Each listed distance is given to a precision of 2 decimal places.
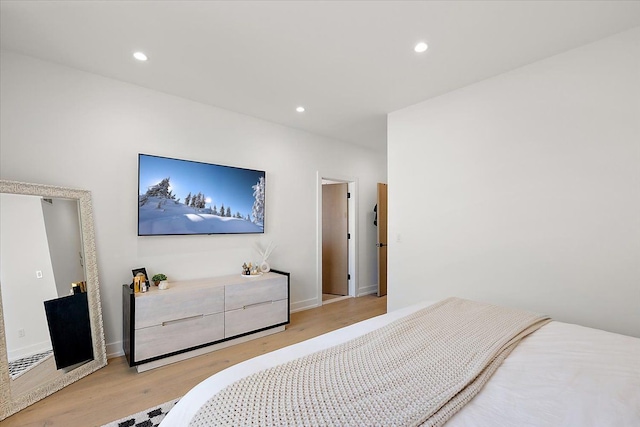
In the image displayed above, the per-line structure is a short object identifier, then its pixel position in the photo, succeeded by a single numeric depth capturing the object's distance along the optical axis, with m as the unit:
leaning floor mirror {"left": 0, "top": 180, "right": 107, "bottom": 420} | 2.00
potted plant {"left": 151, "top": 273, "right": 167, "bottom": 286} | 2.79
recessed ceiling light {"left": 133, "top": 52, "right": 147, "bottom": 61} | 2.36
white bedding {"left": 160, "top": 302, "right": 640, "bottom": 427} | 0.90
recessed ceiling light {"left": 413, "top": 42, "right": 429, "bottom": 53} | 2.20
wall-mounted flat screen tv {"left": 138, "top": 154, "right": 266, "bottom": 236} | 2.91
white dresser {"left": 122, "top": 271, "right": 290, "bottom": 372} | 2.47
